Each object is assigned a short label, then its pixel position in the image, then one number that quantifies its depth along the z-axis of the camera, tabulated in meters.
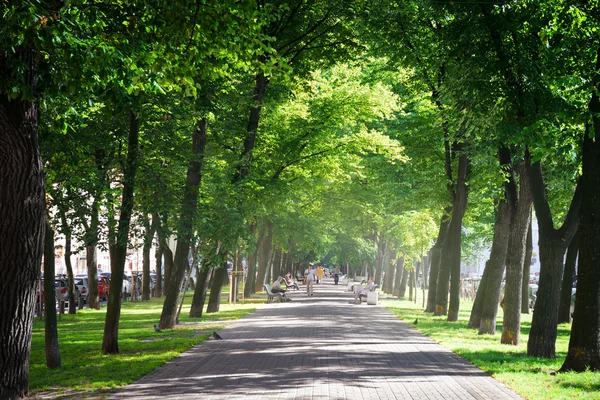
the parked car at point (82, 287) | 38.36
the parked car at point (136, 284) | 44.04
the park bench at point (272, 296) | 40.12
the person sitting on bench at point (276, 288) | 40.66
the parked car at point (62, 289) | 31.03
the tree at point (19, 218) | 9.93
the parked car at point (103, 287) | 41.03
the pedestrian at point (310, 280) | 50.33
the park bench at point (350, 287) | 60.70
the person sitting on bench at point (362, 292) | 41.22
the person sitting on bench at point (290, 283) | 58.24
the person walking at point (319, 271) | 74.34
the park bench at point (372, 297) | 40.53
